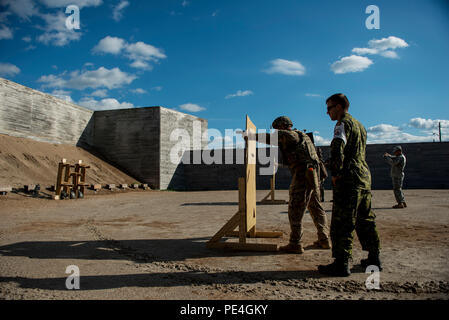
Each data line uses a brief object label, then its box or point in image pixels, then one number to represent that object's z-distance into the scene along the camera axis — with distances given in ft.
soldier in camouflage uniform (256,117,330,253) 12.34
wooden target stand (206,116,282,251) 12.77
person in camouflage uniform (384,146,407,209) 28.14
